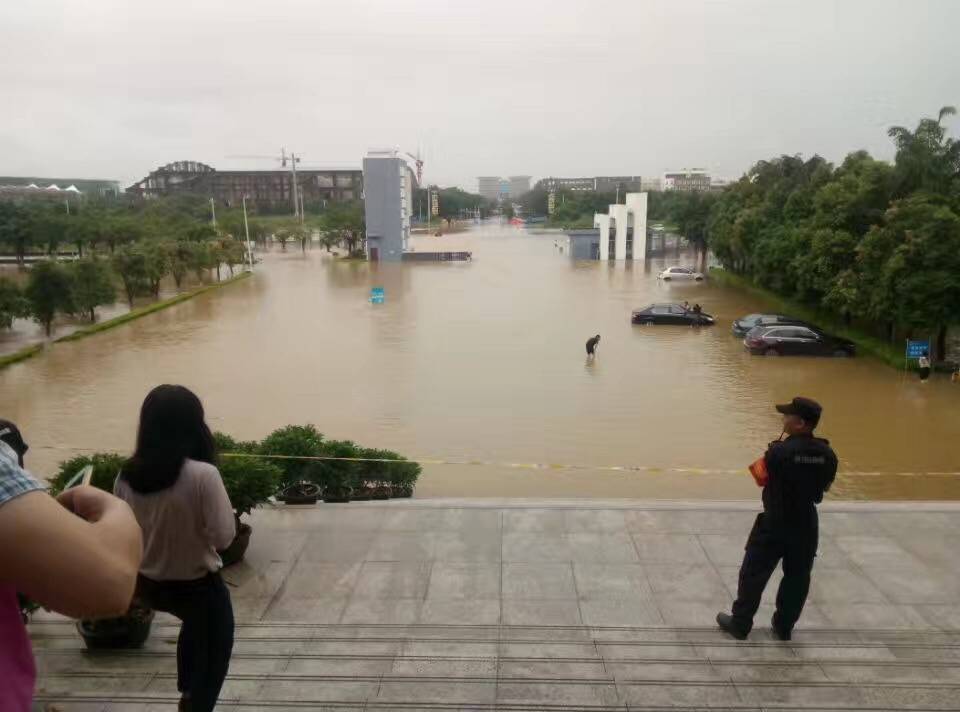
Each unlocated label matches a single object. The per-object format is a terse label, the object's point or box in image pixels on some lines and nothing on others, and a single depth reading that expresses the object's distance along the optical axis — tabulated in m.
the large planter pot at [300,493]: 6.42
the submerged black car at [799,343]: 18.30
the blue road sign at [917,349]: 16.05
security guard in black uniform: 3.80
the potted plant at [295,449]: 7.27
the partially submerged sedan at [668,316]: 23.02
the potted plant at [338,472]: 7.42
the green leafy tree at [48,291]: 22.05
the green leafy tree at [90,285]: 23.86
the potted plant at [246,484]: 5.20
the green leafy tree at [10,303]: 21.11
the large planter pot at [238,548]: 4.91
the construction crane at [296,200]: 97.40
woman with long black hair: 2.61
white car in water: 37.28
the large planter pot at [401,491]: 8.33
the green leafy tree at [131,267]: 28.62
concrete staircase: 3.34
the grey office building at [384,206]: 48.47
